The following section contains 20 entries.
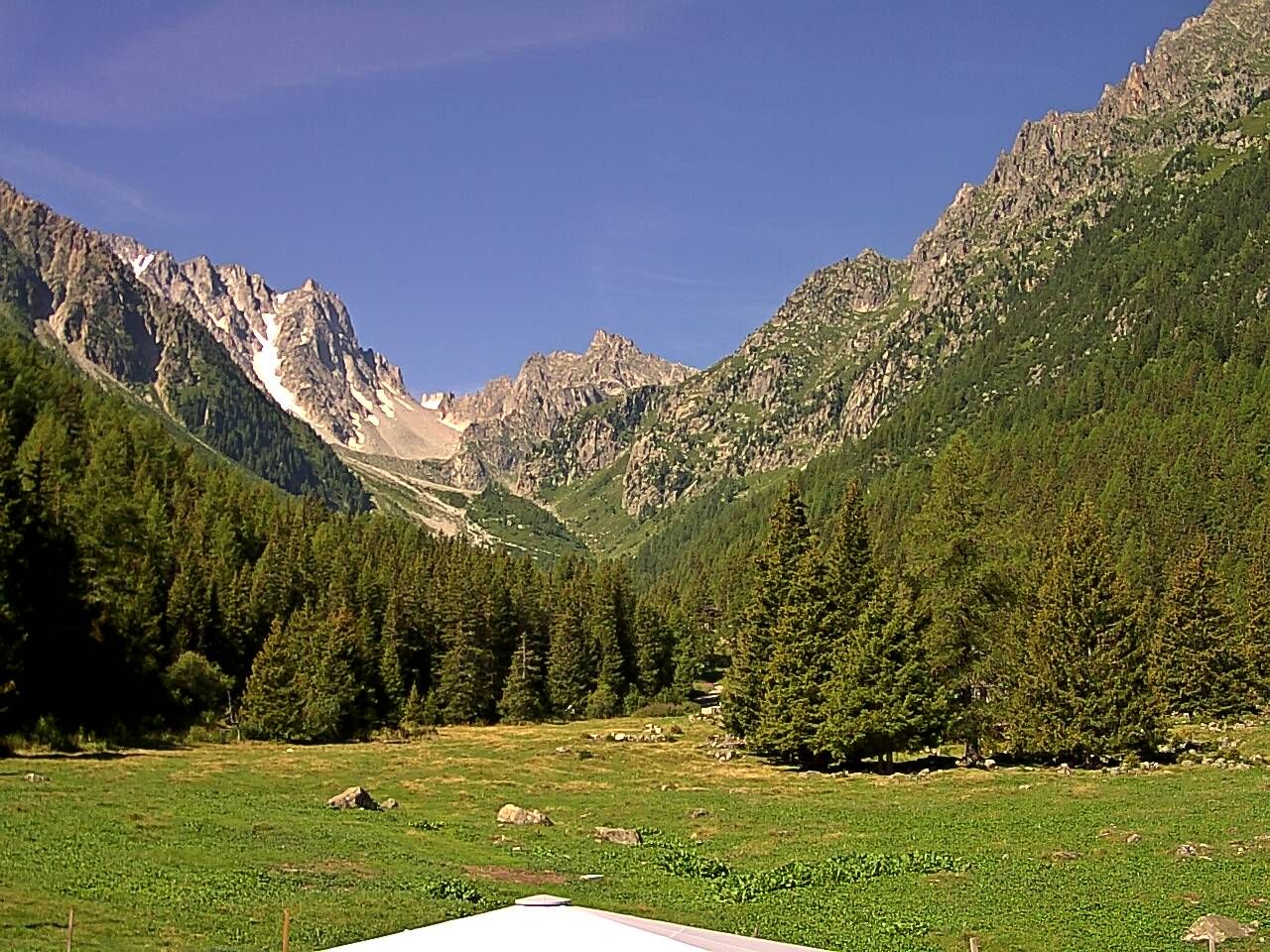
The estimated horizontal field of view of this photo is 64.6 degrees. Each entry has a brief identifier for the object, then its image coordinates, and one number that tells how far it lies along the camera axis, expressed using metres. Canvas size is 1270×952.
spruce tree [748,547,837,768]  56.47
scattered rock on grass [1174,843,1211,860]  26.30
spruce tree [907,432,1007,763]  54.31
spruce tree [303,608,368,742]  79.44
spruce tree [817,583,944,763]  51.38
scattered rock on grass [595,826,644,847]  34.34
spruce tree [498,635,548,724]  107.69
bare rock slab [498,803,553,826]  38.47
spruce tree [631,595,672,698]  131.38
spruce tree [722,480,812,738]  66.19
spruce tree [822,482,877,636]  59.16
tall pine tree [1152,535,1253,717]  73.31
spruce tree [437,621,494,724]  101.75
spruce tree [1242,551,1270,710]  79.25
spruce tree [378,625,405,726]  94.12
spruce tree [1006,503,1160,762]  48.56
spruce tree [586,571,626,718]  119.12
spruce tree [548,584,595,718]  118.06
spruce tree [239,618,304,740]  75.69
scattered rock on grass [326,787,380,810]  39.81
